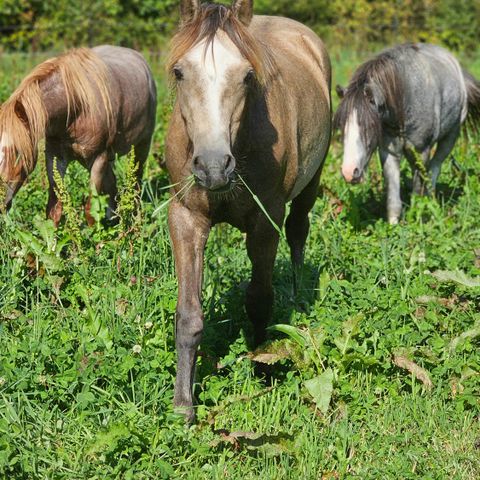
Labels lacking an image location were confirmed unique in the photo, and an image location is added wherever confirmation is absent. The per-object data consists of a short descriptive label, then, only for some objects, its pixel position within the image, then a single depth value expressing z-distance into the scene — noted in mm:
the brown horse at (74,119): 11719
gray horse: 14219
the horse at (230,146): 6812
